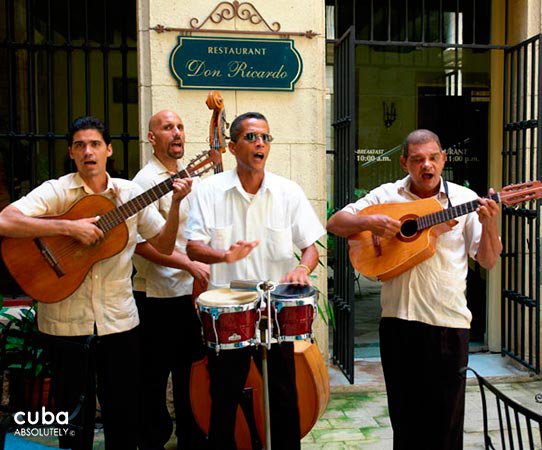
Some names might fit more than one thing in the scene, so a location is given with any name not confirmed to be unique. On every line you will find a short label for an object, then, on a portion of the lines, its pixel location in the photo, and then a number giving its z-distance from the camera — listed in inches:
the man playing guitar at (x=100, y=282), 131.5
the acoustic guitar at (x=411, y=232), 130.7
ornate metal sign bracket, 194.9
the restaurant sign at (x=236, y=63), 194.7
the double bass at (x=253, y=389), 143.1
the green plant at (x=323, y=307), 193.2
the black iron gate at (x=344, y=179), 203.3
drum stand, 115.1
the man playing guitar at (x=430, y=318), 130.9
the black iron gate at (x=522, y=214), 211.3
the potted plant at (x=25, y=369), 171.8
